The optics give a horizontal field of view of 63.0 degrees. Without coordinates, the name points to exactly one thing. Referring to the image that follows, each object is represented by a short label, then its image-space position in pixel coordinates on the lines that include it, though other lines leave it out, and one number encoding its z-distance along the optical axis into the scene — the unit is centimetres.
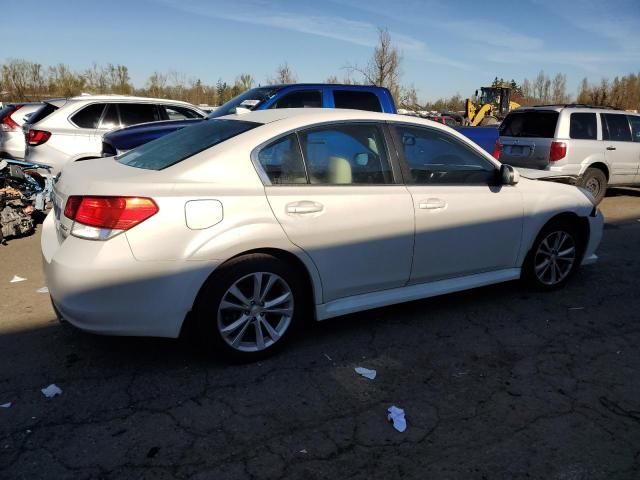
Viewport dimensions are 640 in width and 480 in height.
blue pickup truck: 690
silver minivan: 887
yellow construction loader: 2553
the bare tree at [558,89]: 6744
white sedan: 295
